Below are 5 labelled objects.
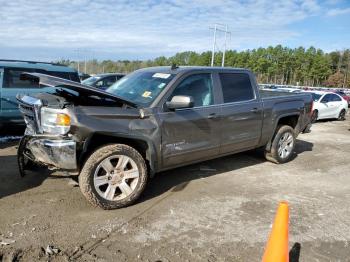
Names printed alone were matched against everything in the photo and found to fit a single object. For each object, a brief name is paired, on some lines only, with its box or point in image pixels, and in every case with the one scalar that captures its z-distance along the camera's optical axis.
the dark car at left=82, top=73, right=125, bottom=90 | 15.07
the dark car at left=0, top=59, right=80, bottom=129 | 8.15
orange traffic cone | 3.01
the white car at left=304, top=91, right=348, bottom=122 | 15.26
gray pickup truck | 4.18
